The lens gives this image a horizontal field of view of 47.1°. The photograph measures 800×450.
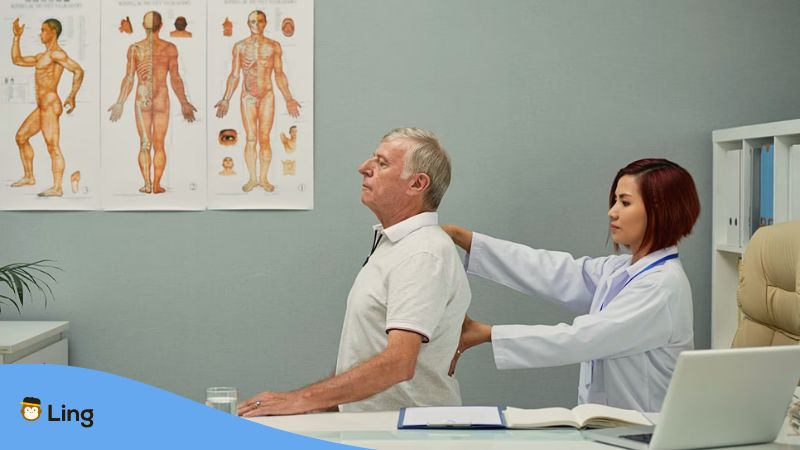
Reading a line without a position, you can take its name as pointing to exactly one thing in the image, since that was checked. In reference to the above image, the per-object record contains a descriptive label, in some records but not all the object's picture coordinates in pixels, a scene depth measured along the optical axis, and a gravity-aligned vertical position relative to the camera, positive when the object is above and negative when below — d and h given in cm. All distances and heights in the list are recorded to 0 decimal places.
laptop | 161 -33
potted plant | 318 -24
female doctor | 242 -27
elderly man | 212 -21
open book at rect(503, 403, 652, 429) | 189 -42
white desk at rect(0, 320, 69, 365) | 272 -40
